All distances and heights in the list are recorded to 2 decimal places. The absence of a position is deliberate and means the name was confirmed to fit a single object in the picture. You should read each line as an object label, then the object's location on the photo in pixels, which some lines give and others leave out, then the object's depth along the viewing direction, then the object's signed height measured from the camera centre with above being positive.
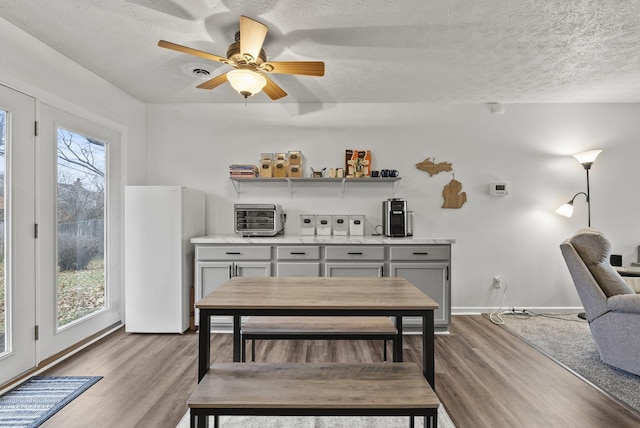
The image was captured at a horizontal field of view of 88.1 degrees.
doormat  1.87 -1.14
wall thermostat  3.78 +0.28
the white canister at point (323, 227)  3.68 -0.14
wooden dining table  1.36 -0.38
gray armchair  2.25 -0.62
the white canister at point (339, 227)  3.69 -0.14
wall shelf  3.60 +0.38
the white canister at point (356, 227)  3.69 -0.14
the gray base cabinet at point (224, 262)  3.24 -0.46
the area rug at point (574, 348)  2.16 -1.14
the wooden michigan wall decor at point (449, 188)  3.84 +0.30
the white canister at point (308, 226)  3.68 -0.13
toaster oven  3.42 -0.04
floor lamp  3.57 +0.47
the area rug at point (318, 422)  1.83 -1.17
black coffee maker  3.48 -0.04
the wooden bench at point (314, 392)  1.20 -0.68
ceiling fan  1.91 +0.95
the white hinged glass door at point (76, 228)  2.53 -0.10
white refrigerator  3.17 -0.43
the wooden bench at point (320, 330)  1.93 -0.69
